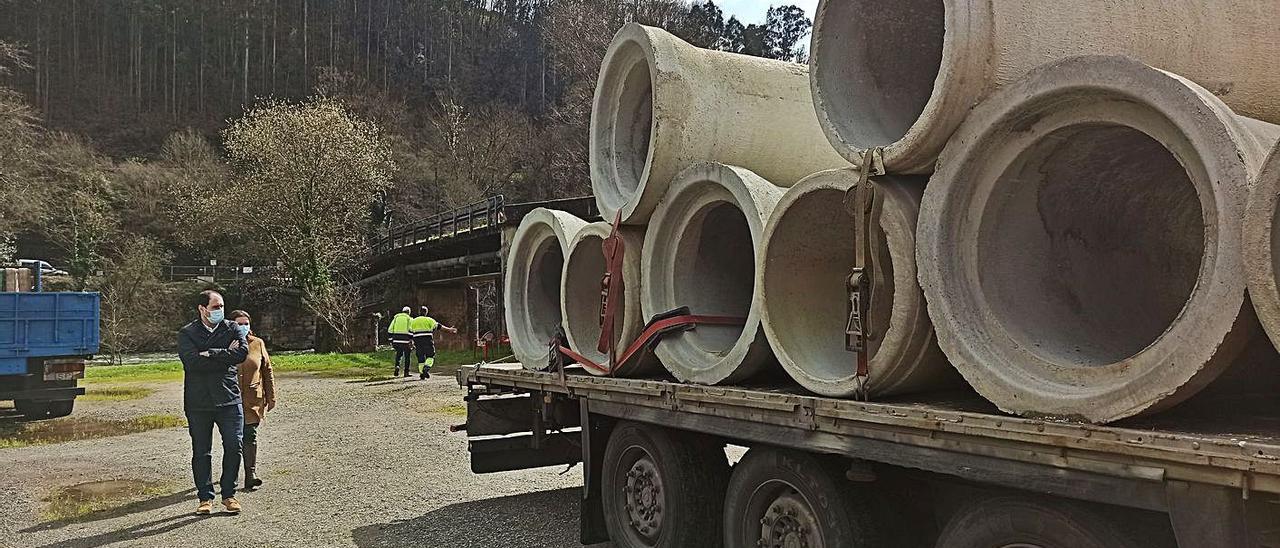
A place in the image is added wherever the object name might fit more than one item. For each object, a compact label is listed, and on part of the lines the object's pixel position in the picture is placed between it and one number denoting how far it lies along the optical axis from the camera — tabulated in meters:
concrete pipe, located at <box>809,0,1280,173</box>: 3.34
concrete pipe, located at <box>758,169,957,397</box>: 3.63
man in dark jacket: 7.09
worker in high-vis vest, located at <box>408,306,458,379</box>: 19.23
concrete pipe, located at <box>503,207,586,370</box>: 7.46
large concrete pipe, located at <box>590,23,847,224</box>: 5.48
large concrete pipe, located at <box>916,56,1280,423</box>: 2.58
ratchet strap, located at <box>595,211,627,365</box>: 5.79
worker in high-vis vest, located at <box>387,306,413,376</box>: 19.73
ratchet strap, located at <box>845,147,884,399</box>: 3.72
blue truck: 12.53
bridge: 26.06
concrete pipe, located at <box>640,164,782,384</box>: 4.79
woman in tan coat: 8.13
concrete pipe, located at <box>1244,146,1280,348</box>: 2.36
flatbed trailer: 2.45
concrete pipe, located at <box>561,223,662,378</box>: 5.77
